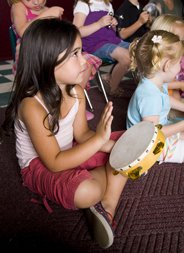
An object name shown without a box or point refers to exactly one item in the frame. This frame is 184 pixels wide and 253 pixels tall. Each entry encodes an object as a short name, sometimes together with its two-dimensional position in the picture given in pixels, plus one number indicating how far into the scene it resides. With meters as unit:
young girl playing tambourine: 0.82
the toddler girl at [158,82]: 1.10
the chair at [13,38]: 1.67
